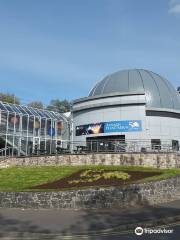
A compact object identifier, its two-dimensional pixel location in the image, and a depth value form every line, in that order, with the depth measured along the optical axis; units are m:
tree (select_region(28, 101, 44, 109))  97.40
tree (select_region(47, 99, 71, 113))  108.10
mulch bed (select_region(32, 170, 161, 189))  24.33
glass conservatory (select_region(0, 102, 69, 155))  45.22
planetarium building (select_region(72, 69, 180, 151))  48.34
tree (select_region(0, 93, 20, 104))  78.79
